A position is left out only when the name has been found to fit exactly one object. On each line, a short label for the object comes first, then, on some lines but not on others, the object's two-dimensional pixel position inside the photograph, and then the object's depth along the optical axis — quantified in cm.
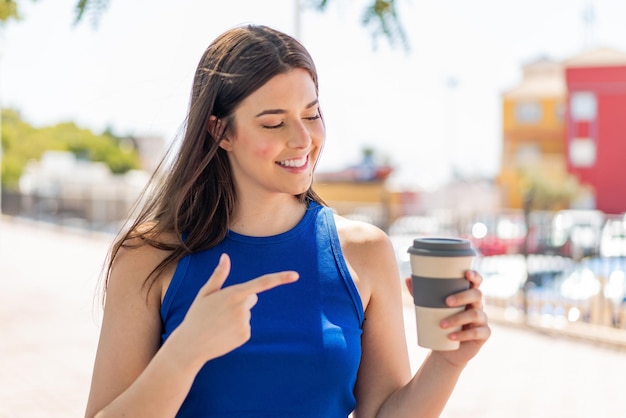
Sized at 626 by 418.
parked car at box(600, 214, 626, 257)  895
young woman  137
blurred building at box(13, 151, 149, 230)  2383
